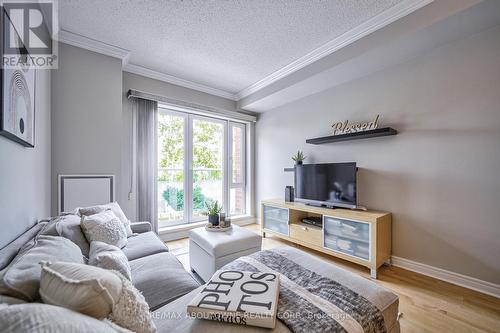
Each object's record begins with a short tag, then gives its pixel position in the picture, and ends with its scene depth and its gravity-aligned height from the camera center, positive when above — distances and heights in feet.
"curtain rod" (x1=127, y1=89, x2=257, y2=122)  9.74 +3.43
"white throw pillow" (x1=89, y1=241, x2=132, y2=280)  3.39 -1.59
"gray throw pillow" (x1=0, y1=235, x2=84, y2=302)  2.08 -1.19
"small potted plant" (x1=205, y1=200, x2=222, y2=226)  7.86 -1.89
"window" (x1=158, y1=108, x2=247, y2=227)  11.55 +0.10
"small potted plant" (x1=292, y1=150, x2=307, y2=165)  10.85 +0.48
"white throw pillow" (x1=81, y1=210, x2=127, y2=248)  5.01 -1.55
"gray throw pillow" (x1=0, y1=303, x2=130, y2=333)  1.44 -1.14
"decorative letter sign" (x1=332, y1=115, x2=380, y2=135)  8.40 +1.73
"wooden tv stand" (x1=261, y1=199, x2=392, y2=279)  7.35 -2.77
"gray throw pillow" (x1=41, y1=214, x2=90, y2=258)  4.43 -1.37
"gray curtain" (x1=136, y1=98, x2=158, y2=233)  10.03 +0.30
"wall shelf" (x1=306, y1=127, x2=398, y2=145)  7.80 +1.29
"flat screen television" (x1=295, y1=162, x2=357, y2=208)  8.61 -0.81
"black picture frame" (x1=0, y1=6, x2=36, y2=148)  3.46 +1.64
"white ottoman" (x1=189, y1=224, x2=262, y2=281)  6.40 -2.65
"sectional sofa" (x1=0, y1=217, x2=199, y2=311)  3.61 -2.31
